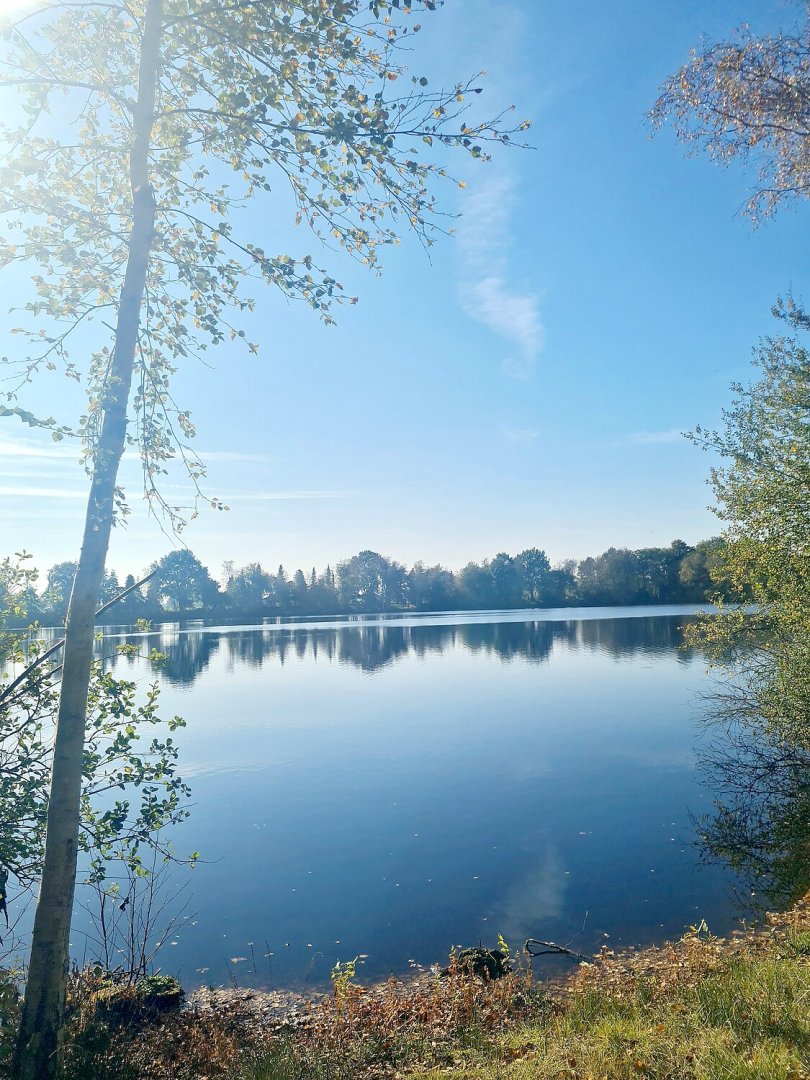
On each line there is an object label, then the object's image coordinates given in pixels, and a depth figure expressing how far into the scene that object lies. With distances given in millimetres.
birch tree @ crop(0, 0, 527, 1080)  5336
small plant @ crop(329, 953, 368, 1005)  8250
